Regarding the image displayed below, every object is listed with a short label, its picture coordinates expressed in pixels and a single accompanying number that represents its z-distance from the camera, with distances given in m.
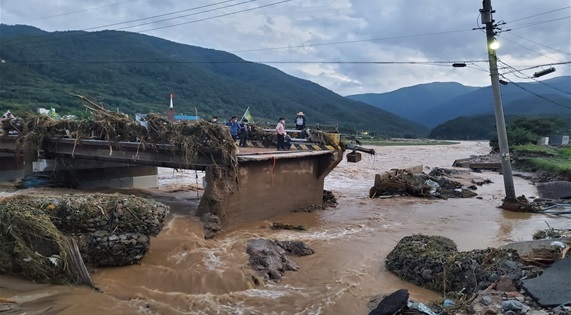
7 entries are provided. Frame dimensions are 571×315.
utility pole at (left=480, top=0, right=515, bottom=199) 15.20
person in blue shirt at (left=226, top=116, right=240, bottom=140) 16.87
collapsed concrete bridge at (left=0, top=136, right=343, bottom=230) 10.55
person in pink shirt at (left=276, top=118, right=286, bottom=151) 15.04
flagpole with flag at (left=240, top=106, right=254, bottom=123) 19.83
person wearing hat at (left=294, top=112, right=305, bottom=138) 17.11
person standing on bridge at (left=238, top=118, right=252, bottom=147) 17.48
